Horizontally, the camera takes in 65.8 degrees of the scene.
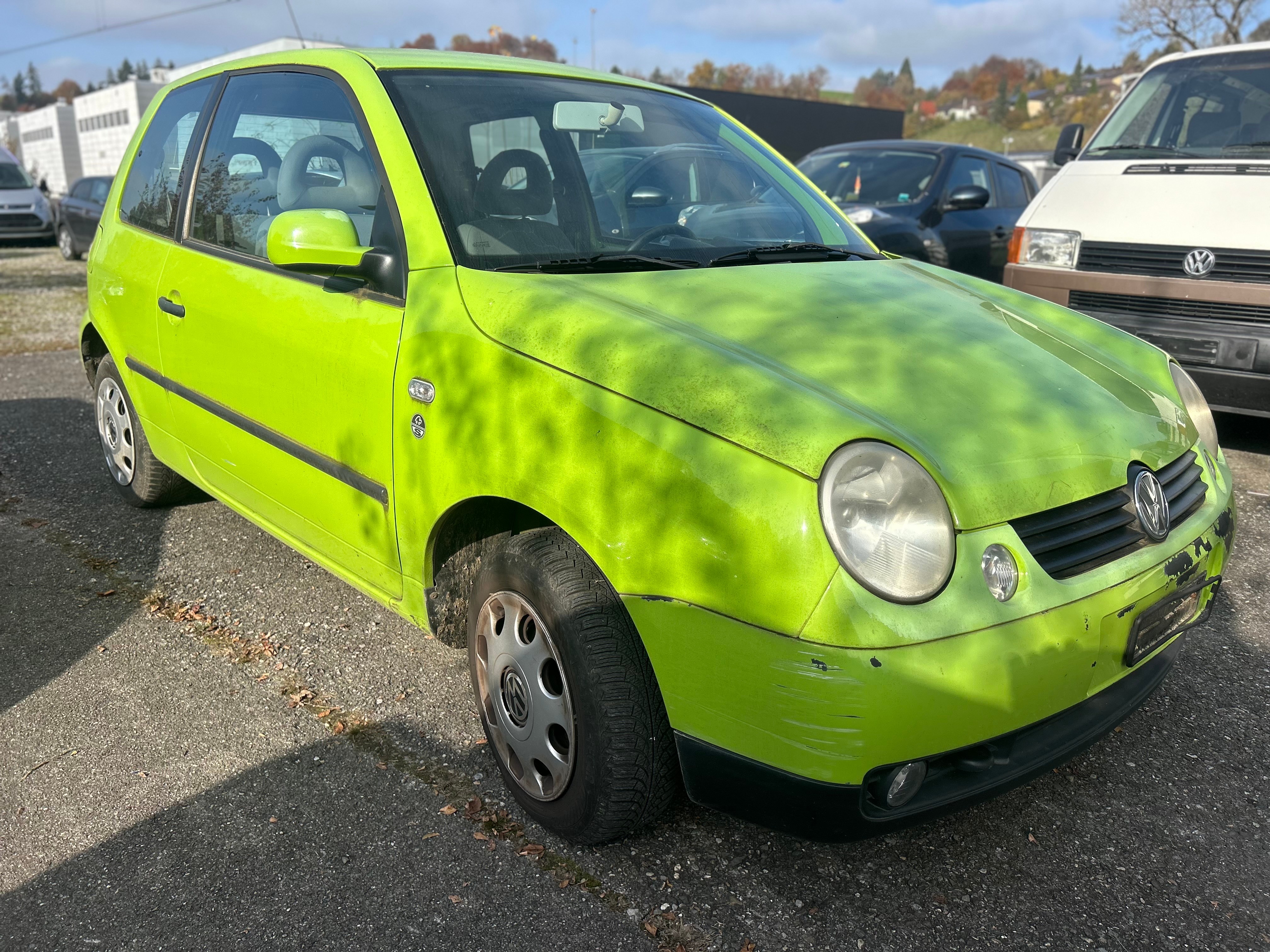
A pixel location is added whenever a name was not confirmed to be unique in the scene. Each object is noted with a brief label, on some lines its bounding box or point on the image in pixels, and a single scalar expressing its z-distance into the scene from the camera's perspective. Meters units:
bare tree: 38.59
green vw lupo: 1.77
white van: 4.75
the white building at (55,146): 56.22
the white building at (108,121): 44.97
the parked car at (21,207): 18.72
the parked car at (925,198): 7.25
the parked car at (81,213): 16.14
